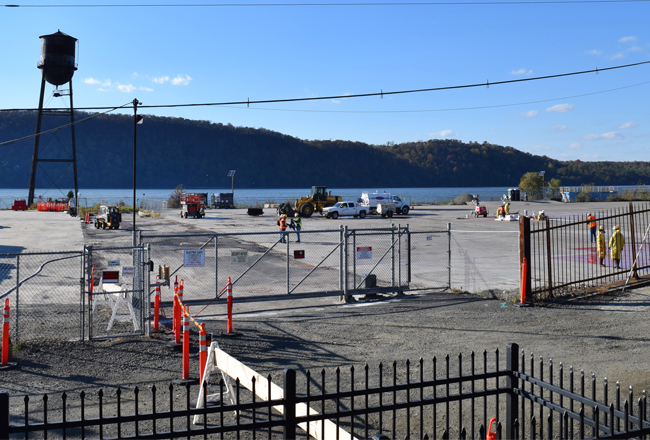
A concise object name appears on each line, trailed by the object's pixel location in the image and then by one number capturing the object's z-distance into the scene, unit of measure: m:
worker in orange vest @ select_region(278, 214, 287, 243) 28.44
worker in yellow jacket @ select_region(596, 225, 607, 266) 19.80
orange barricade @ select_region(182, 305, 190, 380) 8.26
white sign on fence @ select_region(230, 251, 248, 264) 14.49
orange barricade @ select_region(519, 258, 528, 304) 13.85
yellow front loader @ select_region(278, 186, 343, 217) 54.41
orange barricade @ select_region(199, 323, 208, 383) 7.35
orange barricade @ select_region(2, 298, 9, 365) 9.14
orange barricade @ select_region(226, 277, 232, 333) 11.11
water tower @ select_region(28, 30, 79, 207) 59.03
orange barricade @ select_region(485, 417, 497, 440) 4.17
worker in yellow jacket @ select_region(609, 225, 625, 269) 18.98
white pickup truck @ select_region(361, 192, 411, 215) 56.19
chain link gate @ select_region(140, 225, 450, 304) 15.52
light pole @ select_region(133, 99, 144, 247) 19.53
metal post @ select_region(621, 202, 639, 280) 16.16
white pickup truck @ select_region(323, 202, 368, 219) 52.62
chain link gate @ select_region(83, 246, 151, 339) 11.39
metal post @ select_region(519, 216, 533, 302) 14.34
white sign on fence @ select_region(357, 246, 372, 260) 15.48
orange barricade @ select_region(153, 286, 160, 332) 11.34
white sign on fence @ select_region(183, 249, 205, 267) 13.52
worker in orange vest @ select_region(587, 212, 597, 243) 25.45
